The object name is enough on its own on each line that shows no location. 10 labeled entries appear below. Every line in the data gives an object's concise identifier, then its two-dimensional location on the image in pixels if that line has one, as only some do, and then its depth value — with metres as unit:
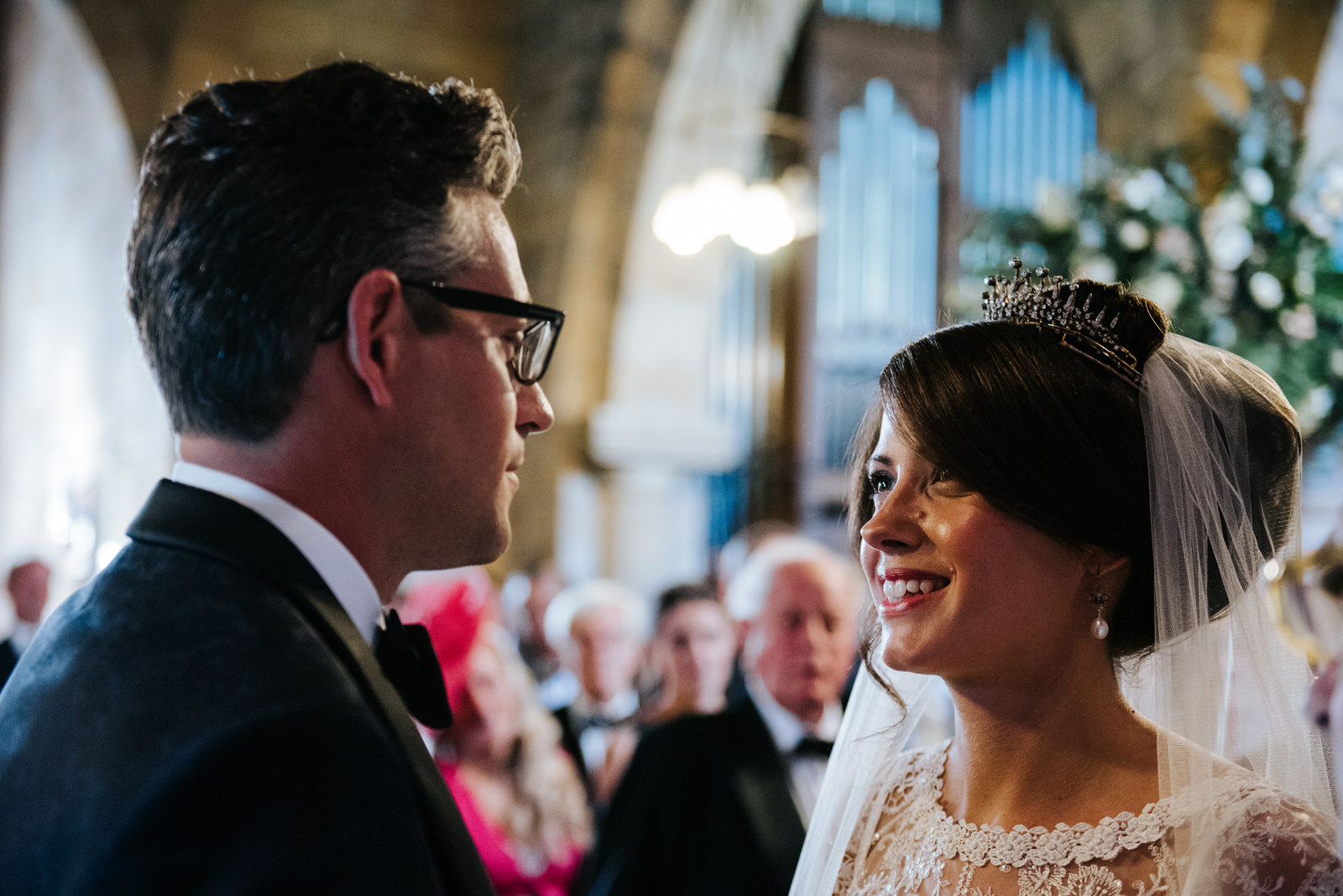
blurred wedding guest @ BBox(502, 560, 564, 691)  6.86
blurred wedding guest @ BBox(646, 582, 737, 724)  3.76
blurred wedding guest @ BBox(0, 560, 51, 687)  5.44
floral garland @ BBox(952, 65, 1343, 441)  3.98
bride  1.56
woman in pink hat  3.34
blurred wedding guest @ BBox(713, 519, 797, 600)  5.65
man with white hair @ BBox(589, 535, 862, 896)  2.51
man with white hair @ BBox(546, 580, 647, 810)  4.58
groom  1.00
